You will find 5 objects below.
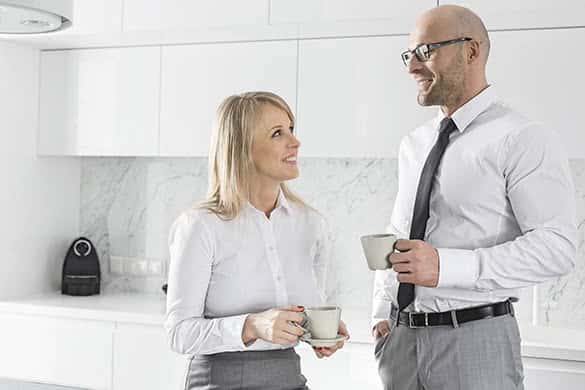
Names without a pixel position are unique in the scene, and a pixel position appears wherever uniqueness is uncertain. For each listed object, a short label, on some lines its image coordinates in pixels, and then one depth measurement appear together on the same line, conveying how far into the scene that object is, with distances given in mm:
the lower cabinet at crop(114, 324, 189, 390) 3248
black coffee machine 3791
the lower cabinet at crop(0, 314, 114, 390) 3377
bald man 1980
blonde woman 2006
